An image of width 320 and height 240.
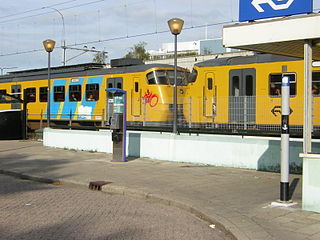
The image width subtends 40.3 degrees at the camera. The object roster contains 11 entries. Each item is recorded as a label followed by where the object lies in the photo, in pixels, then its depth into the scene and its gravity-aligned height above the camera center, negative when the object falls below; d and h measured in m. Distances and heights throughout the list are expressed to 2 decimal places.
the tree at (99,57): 56.60 +7.76
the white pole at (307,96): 7.87 +0.39
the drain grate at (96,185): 10.55 -1.67
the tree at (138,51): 67.88 +10.42
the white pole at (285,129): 7.95 -0.21
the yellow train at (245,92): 13.25 +1.01
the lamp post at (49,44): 20.32 +3.39
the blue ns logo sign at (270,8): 7.98 +2.11
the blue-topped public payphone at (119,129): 14.60 -0.41
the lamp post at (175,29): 14.60 +2.95
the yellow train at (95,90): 17.66 +1.41
